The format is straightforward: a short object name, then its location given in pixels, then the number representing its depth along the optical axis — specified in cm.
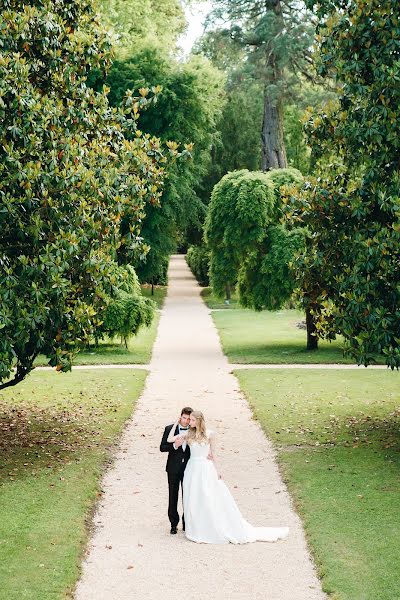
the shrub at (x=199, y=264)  5844
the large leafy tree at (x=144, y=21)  4309
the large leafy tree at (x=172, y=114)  4222
